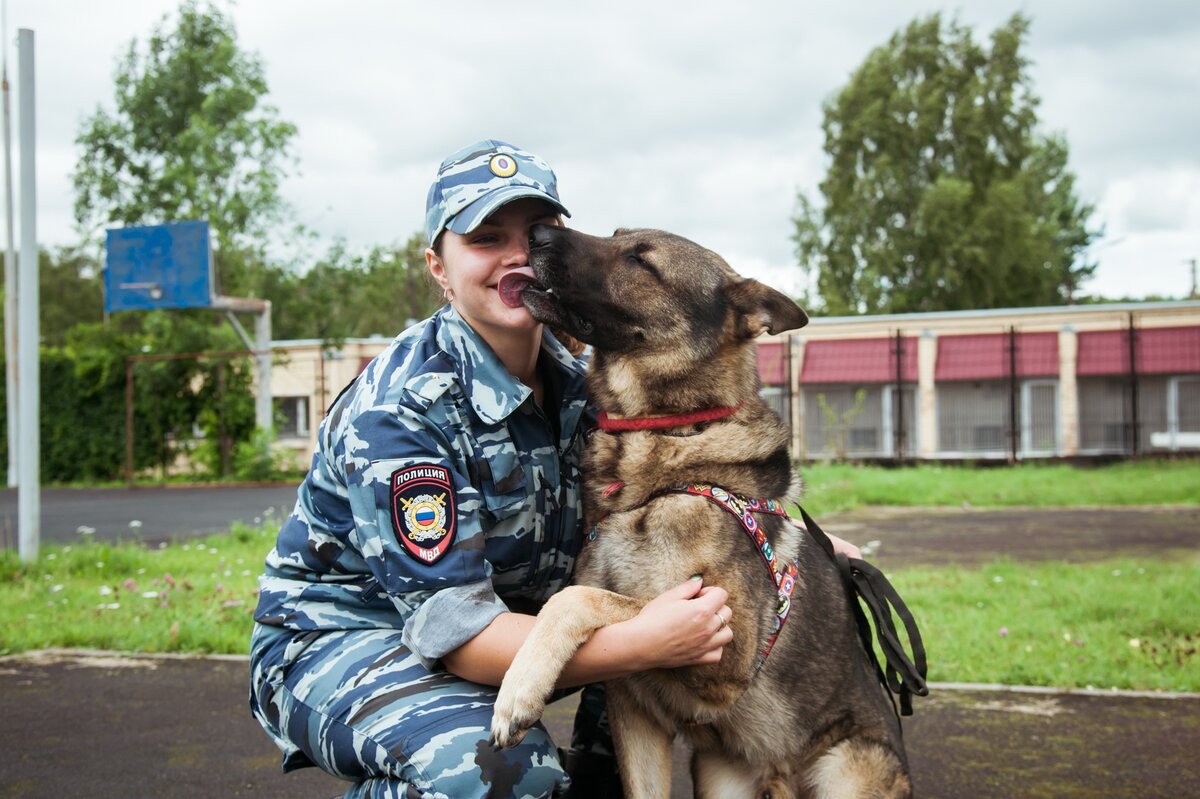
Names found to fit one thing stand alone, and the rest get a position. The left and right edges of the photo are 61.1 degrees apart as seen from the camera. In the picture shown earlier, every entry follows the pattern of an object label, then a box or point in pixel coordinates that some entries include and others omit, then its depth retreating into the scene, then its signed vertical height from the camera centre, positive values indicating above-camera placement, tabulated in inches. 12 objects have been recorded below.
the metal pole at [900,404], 1034.1 -2.3
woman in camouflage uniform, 96.3 -15.4
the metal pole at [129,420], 834.2 -11.2
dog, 104.1 -15.5
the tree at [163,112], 1140.5 +340.3
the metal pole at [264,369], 829.2 +30.1
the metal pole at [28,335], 290.8 +20.6
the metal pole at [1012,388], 1003.3 +12.8
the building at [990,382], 992.9 +20.0
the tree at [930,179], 1363.2 +305.9
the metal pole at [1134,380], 984.3 +19.7
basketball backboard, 802.2 +111.5
